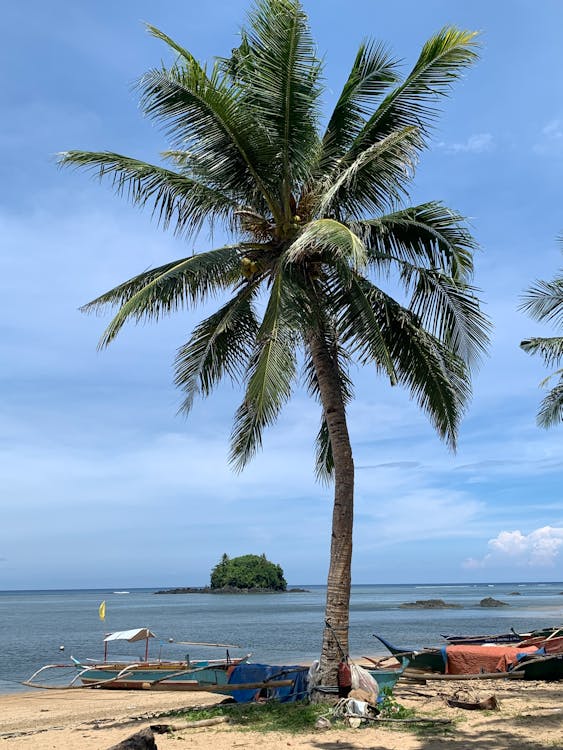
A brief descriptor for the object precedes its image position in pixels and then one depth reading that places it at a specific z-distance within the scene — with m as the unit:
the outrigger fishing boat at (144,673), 15.13
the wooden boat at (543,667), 13.62
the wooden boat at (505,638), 18.09
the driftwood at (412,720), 9.45
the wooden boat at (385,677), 11.13
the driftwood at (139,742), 7.28
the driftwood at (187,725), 9.99
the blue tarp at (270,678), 10.80
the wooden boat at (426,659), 14.00
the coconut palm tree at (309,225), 9.68
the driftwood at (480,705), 10.69
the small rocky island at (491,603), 71.99
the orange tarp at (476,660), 13.62
